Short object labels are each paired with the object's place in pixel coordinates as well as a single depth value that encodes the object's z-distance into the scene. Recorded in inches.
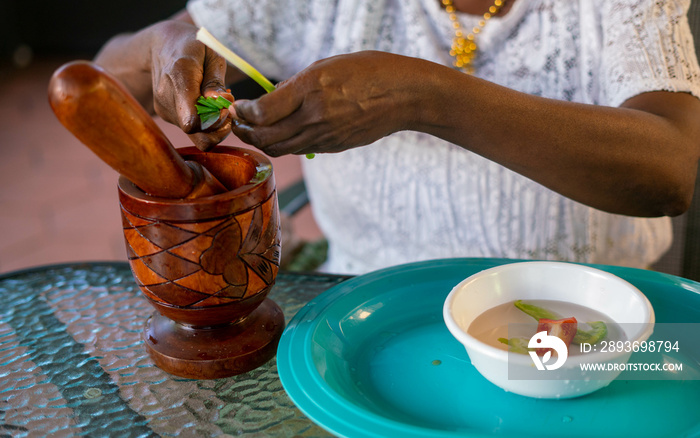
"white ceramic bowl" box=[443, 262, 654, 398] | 23.1
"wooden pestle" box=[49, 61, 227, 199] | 21.8
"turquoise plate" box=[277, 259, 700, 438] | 23.8
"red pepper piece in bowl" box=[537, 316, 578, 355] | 25.2
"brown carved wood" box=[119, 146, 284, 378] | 25.5
